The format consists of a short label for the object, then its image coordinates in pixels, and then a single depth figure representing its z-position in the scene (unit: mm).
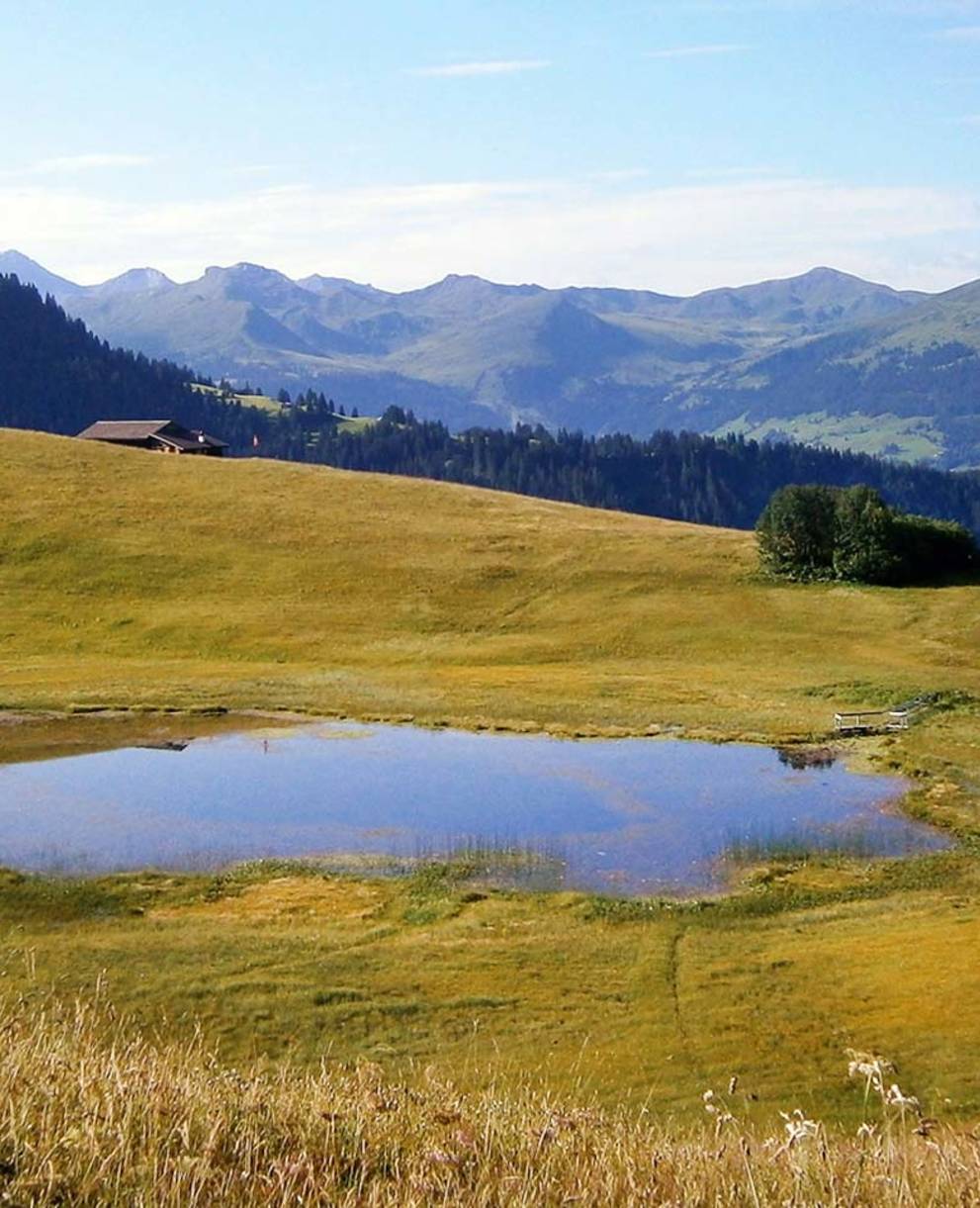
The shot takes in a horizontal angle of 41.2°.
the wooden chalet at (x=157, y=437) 153625
